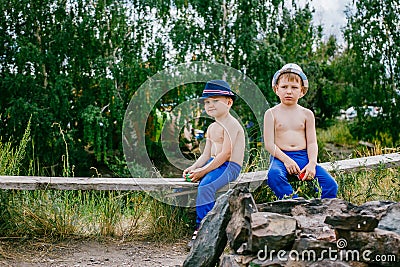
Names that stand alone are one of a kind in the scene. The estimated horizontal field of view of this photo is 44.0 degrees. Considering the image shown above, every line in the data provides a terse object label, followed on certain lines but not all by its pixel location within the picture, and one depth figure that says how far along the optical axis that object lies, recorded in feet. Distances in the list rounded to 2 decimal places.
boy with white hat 12.00
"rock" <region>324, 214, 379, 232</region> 6.90
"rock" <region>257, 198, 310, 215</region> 8.45
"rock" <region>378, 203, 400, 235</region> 7.54
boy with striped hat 12.26
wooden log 12.92
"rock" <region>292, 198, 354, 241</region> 7.38
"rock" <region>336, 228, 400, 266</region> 6.94
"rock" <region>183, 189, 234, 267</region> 8.38
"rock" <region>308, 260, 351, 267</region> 6.73
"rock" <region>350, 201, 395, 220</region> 7.89
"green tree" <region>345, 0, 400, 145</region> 30.55
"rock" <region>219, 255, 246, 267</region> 7.33
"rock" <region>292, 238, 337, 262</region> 7.00
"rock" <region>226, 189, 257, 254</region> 7.49
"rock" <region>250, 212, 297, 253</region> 7.05
